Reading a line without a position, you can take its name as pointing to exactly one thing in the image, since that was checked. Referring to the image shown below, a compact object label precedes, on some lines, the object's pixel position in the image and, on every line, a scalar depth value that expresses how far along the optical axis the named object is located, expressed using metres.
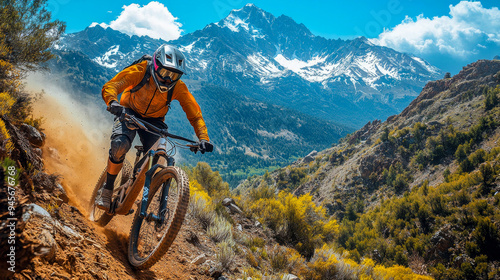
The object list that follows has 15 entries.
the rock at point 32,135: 7.22
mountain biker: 4.77
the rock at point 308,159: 108.05
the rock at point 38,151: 6.58
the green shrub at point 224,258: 5.48
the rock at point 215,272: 5.06
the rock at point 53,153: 7.54
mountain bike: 3.63
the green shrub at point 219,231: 7.12
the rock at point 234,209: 9.98
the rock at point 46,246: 2.51
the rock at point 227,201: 10.27
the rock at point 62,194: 4.84
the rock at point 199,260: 5.31
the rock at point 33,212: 2.74
